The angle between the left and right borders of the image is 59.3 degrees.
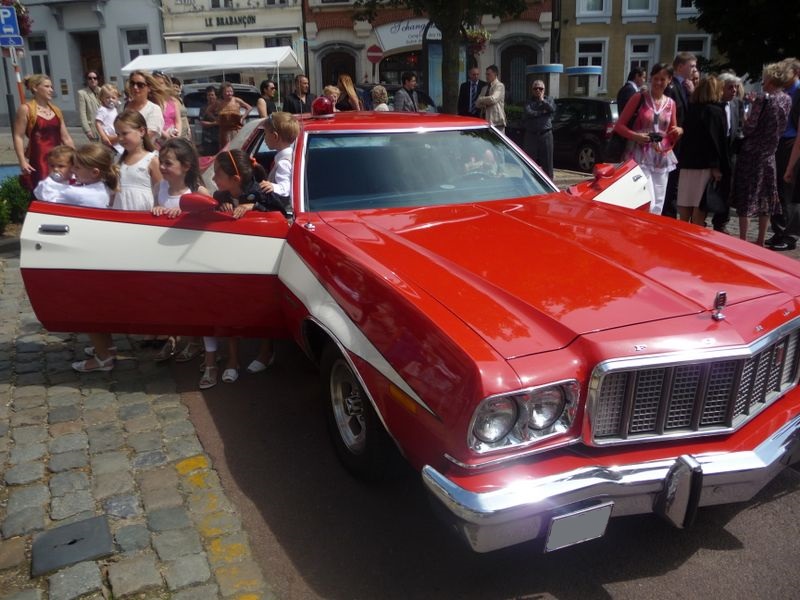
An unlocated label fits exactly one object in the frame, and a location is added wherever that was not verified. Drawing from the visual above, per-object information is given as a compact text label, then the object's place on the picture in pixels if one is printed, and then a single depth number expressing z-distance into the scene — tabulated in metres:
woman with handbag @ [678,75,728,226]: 6.87
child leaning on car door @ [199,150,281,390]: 3.85
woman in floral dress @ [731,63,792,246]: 6.80
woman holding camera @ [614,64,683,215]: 6.82
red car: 2.35
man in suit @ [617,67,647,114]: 9.13
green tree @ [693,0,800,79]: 18.86
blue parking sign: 9.60
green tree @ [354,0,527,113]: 12.52
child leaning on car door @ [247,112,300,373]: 3.95
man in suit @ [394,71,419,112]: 11.30
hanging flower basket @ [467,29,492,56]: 16.73
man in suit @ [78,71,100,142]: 10.32
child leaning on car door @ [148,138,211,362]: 4.36
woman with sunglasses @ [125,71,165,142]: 6.72
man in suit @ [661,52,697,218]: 7.95
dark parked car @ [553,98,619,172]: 14.09
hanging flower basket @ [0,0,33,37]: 12.62
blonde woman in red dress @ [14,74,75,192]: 6.60
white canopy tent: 19.34
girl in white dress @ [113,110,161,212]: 4.73
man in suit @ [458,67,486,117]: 11.34
